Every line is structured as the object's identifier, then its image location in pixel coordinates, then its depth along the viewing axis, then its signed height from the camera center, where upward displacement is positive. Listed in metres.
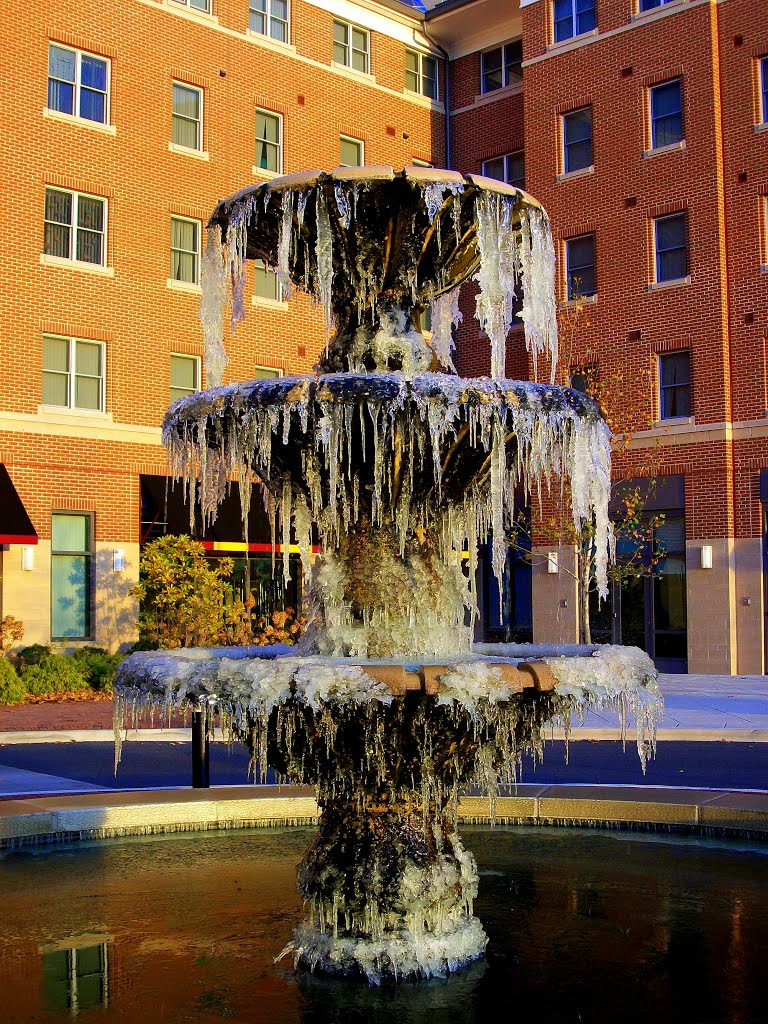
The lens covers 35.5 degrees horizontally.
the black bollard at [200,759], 10.51 -1.35
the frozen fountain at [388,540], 5.62 +0.37
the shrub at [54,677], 22.83 -1.35
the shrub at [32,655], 24.30 -0.97
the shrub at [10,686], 22.03 -1.46
